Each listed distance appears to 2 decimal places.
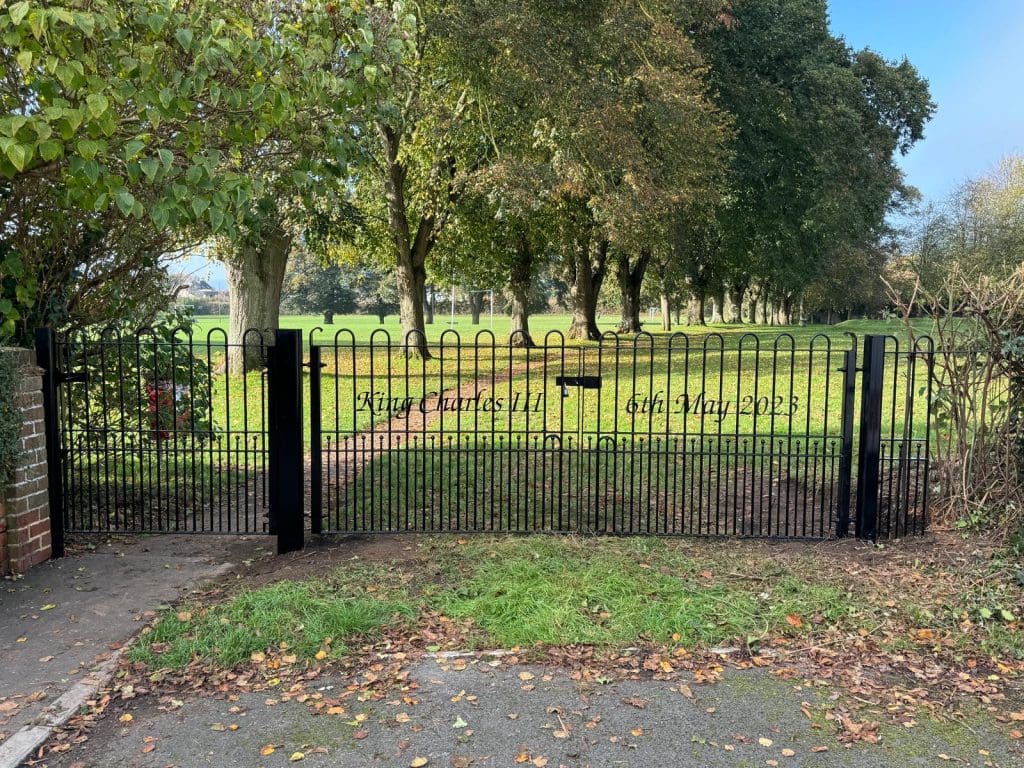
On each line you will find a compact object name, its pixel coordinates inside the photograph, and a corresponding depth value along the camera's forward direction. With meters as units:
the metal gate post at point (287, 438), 5.21
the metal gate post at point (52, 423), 5.20
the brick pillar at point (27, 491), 4.89
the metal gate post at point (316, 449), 5.37
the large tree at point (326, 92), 4.79
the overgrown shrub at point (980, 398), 5.09
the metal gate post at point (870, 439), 5.31
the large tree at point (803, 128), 20.00
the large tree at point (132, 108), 3.74
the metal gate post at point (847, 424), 5.41
